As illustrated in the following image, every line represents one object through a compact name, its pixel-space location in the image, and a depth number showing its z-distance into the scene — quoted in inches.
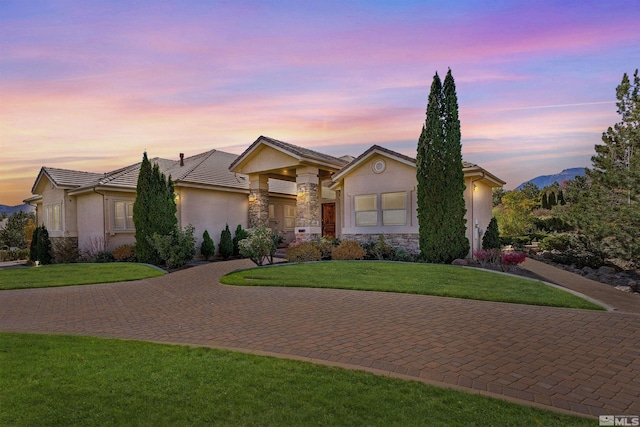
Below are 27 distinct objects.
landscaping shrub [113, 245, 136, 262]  689.6
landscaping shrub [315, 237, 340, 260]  629.3
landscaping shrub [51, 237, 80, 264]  763.4
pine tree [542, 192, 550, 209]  1444.4
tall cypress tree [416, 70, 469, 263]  542.6
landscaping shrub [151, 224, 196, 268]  576.7
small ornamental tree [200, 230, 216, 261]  732.0
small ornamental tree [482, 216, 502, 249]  648.4
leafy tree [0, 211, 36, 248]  1211.9
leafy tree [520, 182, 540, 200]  1873.8
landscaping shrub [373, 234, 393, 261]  597.3
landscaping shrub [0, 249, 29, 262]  1012.2
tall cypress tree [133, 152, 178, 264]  613.3
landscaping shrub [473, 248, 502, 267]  488.7
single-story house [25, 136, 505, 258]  634.8
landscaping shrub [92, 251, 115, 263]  697.0
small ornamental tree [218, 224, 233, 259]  761.3
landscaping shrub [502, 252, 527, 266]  447.8
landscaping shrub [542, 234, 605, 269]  540.7
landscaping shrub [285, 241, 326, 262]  596.7
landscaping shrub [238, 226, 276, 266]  536.7
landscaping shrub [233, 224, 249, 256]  780.1
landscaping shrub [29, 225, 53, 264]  748.0
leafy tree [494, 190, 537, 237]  950.7
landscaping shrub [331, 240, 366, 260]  587.5
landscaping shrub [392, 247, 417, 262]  571.2
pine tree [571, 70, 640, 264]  455.2
